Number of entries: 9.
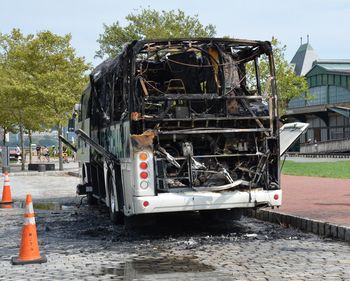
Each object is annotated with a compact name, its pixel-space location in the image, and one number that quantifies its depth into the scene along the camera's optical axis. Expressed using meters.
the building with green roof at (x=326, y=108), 58.50
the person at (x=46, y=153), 54.91
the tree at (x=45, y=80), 35.03
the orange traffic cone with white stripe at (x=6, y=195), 16.94
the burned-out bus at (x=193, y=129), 9.73
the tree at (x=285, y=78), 45.00
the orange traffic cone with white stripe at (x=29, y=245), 7.95
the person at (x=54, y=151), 66.38
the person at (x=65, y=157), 51.09
